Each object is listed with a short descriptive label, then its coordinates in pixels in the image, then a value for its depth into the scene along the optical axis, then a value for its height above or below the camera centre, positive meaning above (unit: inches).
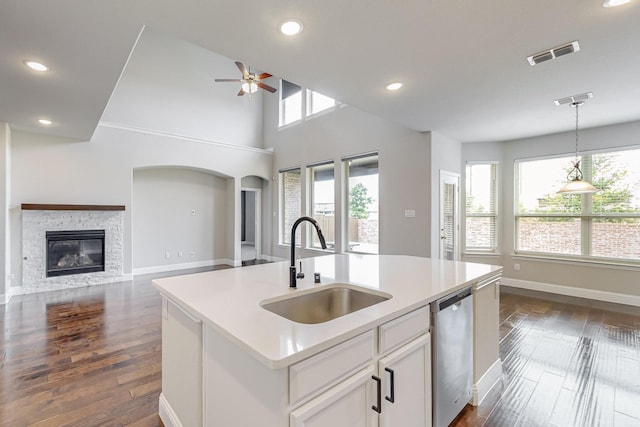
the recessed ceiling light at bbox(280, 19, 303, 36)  81.4 +53.1
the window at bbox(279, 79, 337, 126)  277.3 +109.3
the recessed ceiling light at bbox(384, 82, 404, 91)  122.0 +53.7
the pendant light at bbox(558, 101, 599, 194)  137.7 +12.5
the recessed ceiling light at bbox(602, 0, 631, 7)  73.0 +52.6
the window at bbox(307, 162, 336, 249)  265.6 +12.2
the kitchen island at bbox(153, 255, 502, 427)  38.3 -22.2
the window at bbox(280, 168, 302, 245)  305.3 +13.8
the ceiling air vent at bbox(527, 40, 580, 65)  93.0 +52.9
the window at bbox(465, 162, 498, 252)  221.8 +4.3
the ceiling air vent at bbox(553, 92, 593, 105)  131.6 +52.7
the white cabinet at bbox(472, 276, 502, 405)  81.0 -36.7
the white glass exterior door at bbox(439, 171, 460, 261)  201.2 -2.3
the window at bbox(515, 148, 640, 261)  170.4 +1.9
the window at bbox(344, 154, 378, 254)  234.7 +8.0
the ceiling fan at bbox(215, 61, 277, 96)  184.7 +89.9
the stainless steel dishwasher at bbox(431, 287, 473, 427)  64.9 -33.8
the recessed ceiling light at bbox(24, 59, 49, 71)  101.8 +52.7
